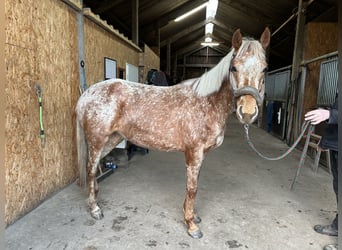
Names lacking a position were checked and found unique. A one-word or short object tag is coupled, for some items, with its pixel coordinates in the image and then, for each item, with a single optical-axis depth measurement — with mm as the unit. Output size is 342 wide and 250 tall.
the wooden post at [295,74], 5016
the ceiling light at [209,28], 13588
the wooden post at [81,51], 2707
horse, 1613
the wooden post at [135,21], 5523
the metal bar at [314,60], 3677
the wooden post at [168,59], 11839
